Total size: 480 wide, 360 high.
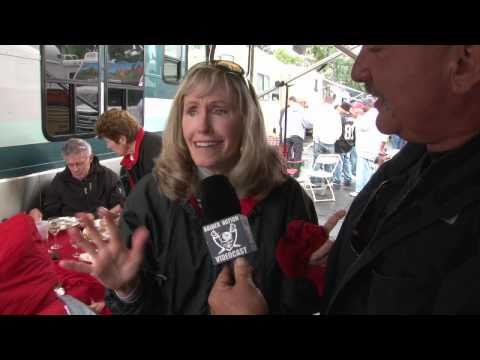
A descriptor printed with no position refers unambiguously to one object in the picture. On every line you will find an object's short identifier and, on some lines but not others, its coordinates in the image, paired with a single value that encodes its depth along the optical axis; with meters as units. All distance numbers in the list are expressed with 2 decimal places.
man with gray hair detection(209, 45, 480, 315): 0.66
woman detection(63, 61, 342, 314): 1.31
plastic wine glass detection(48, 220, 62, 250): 2.71
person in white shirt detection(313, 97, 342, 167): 5.54
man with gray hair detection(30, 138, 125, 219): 3.35
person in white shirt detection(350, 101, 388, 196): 4.30
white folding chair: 5.87
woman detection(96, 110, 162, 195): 3.18
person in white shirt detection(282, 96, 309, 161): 5.78
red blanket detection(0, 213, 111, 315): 1.68
